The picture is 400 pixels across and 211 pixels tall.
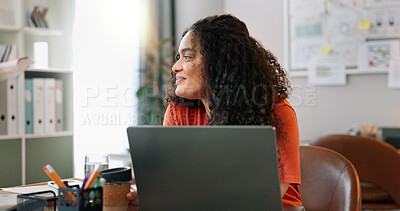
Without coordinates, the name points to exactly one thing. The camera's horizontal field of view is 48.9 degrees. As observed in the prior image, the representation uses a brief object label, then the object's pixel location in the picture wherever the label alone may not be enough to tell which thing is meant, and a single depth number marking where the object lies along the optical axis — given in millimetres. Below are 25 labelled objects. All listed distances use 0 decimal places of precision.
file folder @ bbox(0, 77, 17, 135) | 2660
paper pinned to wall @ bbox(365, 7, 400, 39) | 3266
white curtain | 3229
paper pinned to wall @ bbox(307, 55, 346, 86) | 3443
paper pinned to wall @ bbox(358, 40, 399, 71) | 3277
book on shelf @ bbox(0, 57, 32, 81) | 2062
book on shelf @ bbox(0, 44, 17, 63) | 2674
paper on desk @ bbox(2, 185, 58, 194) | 1305
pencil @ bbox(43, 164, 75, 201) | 841
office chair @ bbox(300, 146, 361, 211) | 1355
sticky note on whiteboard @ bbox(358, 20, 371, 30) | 3330
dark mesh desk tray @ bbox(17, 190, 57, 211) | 941
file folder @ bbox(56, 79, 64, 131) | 2936
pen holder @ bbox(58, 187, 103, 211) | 834
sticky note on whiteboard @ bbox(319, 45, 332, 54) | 3488
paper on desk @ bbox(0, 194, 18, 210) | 1031
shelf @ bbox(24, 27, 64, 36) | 2804
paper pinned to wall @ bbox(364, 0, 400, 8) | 3266
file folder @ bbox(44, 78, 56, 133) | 2857
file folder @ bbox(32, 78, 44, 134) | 2791
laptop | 793
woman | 1244
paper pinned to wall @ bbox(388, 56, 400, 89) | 3264
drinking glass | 1171
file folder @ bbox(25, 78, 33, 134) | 2758
